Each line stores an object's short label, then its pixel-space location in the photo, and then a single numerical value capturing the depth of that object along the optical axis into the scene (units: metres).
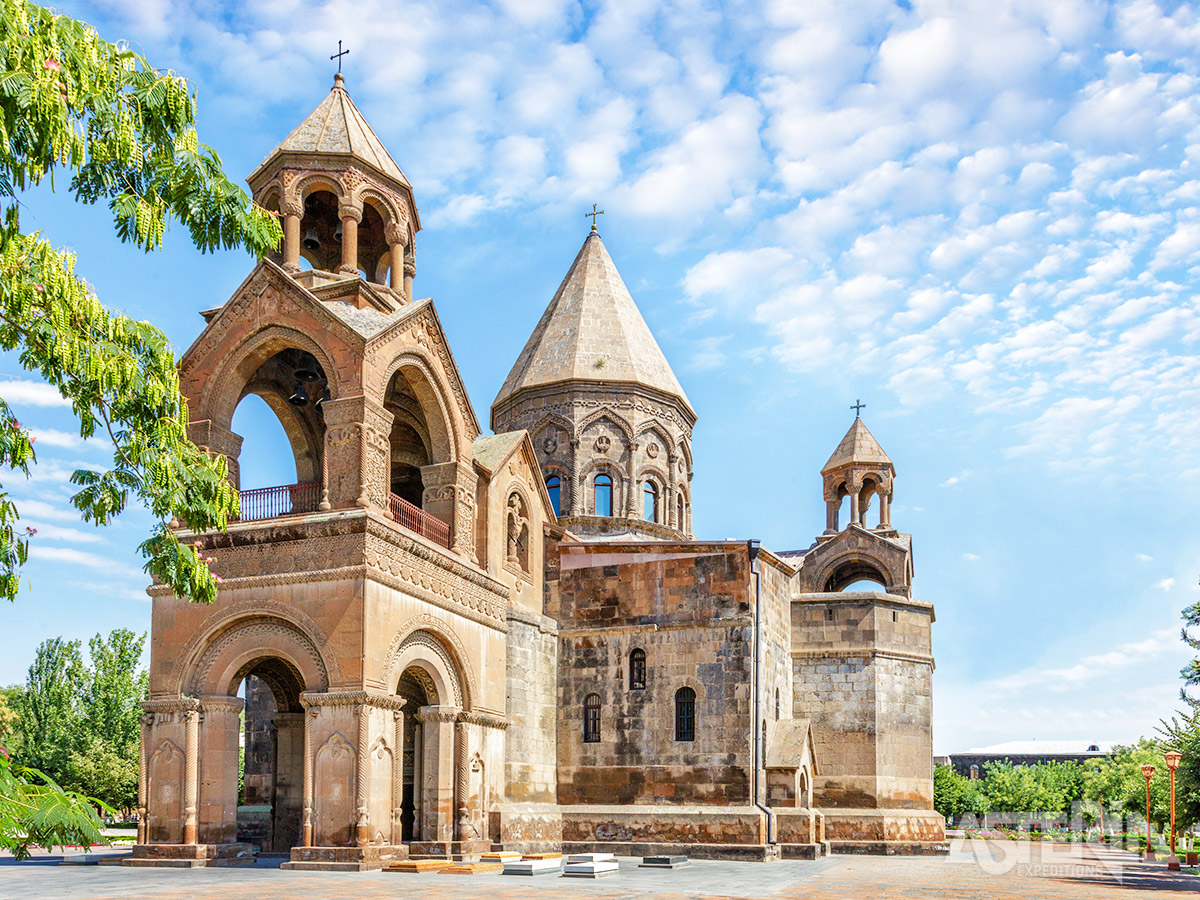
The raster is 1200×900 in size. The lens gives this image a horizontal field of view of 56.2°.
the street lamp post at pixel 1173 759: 23.61
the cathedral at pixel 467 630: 17.50
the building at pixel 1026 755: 116.00
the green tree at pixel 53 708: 37.56
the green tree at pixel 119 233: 6.80
